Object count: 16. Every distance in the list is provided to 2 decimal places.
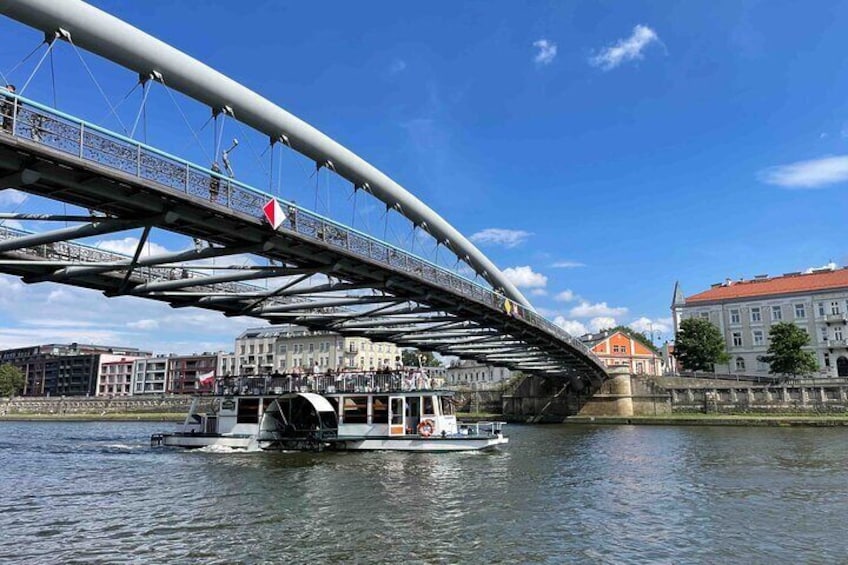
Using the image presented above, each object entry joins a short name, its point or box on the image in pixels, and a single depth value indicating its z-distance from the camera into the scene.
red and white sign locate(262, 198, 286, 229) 24.38
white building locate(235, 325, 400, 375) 126.44
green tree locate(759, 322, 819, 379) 75.62
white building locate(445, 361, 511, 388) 118.25
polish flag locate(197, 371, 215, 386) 38.34
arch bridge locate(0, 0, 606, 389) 19.22
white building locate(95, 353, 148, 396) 162.62
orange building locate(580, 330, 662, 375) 103.00
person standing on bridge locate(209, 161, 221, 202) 22.66
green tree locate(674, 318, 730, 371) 87.06
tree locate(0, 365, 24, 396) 142.88
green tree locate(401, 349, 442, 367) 139.43
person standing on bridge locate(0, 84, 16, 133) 16.86
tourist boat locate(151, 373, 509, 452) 35.59
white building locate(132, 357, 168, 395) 155.25
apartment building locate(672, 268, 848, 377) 84.56
